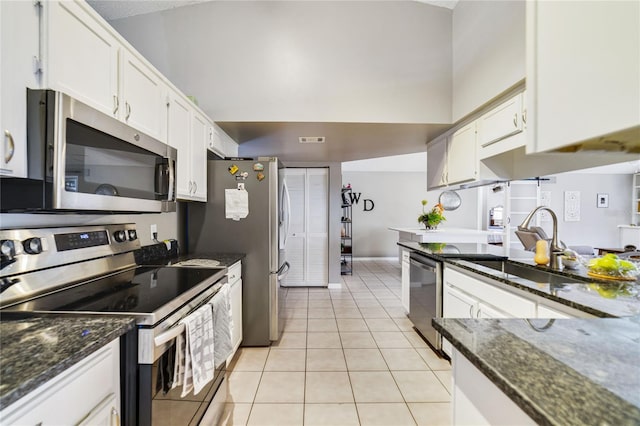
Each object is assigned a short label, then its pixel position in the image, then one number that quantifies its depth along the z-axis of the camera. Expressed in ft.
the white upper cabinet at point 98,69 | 3.58
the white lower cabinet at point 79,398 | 2.02
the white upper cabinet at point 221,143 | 8.67
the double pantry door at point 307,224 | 15.43
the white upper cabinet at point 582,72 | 1.43
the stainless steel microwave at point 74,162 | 3.22
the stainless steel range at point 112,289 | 3.21
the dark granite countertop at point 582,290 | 3.58
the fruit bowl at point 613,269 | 4.84
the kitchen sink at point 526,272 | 5.33
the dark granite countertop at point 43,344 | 1.98
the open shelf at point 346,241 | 19.76
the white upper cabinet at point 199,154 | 7.37
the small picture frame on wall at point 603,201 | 22.35
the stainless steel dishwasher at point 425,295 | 8.01
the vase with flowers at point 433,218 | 15.85
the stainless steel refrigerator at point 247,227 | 8.41
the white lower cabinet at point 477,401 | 2.00
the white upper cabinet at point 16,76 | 2.94
